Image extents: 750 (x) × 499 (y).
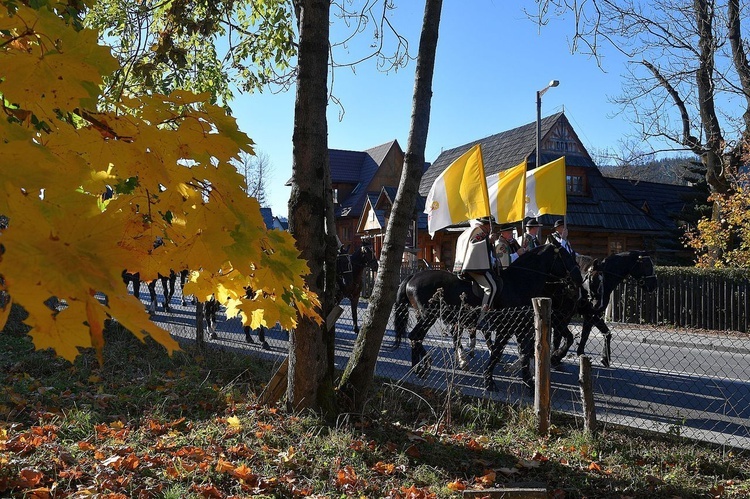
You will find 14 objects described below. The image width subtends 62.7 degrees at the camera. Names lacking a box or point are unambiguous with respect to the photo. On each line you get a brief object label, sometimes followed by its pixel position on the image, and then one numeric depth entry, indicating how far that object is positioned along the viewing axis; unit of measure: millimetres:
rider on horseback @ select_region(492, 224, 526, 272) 10232
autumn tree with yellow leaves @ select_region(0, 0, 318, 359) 1310
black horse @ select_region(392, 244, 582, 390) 9086
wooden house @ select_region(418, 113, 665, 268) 30766
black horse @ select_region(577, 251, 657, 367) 10055
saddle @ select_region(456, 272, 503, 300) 9062
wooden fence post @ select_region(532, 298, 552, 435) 5527
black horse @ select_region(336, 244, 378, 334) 13602
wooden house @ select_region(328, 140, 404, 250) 45250
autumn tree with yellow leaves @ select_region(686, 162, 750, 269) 16953
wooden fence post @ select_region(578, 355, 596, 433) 5504
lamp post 18386
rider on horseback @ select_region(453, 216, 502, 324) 8773
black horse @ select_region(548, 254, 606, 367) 9406
